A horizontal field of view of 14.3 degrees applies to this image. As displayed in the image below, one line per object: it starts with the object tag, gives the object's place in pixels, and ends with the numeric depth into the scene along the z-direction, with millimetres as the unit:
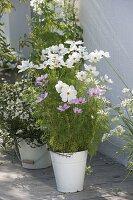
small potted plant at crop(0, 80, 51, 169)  5707
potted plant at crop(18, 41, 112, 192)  4871
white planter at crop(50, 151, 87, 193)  4992
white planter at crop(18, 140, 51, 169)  5816
